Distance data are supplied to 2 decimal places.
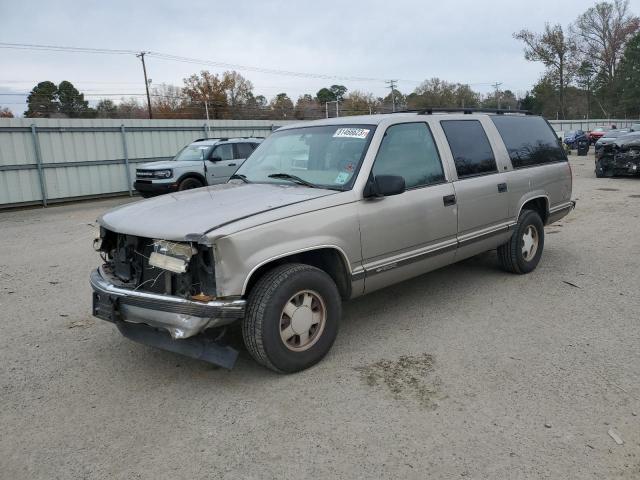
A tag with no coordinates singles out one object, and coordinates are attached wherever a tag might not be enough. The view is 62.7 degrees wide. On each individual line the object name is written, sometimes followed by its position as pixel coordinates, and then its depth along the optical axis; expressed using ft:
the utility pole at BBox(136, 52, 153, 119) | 176.33
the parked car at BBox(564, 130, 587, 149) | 109.40
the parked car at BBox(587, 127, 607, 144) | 114.62
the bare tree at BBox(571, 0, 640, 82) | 213.05
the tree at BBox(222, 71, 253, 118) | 195.00
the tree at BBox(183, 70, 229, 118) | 192.44
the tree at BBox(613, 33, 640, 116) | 201.67
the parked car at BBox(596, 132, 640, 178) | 50.39
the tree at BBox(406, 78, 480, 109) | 221.46
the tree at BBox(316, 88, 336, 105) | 260.79
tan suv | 11.06
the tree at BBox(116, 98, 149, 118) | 176.14
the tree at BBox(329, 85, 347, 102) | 272.10
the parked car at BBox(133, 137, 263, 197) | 44.27
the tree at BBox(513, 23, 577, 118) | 213.05
